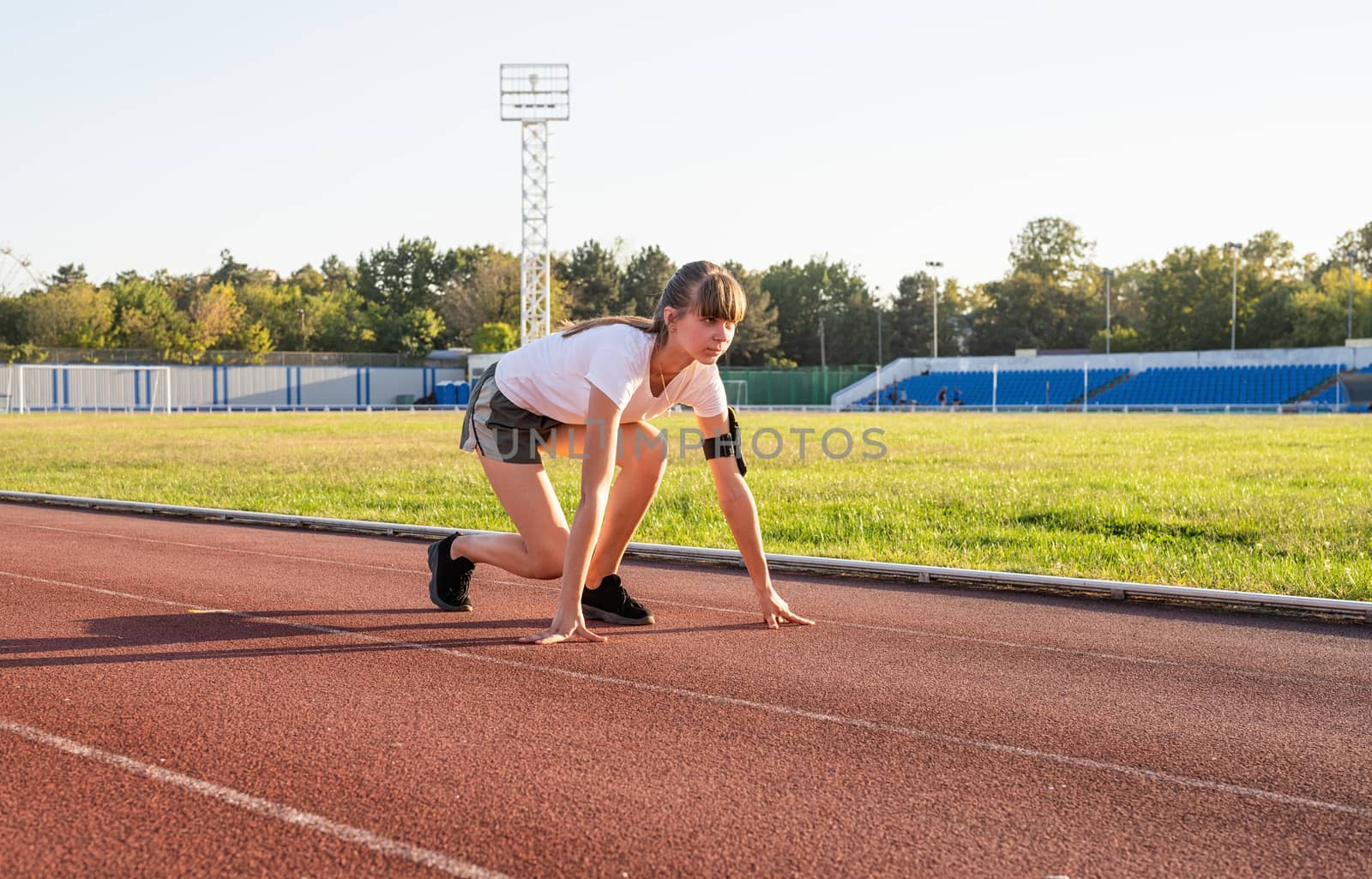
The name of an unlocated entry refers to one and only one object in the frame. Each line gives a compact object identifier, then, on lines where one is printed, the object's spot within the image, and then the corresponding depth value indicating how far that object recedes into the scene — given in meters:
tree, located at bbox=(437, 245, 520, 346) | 91.00
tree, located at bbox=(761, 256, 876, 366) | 98.75
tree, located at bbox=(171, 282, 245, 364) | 78.50
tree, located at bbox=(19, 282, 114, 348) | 75.50
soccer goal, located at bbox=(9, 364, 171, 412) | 58.84
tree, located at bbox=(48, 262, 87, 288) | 100.81
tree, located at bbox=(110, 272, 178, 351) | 76.50
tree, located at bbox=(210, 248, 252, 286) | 107.00
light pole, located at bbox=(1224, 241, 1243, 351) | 70.57
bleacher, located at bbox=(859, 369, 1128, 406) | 64.25
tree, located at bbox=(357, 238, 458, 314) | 102.31
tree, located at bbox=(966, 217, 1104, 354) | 94.25
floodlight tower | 54.94
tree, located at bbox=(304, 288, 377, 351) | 88.56
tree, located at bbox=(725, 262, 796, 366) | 90.62
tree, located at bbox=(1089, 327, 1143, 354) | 87.44
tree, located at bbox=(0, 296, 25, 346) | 76.75
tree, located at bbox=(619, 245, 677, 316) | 92.75
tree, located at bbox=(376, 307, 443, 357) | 84.94
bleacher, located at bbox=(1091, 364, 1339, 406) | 57.44
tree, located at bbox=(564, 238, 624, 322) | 91.75
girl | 4.98
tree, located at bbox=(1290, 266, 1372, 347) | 77.88
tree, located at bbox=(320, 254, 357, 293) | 112.94
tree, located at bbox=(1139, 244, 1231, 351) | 83.56
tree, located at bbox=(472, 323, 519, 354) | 74.94
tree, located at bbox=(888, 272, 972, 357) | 98.00
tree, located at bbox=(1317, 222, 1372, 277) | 95.31
